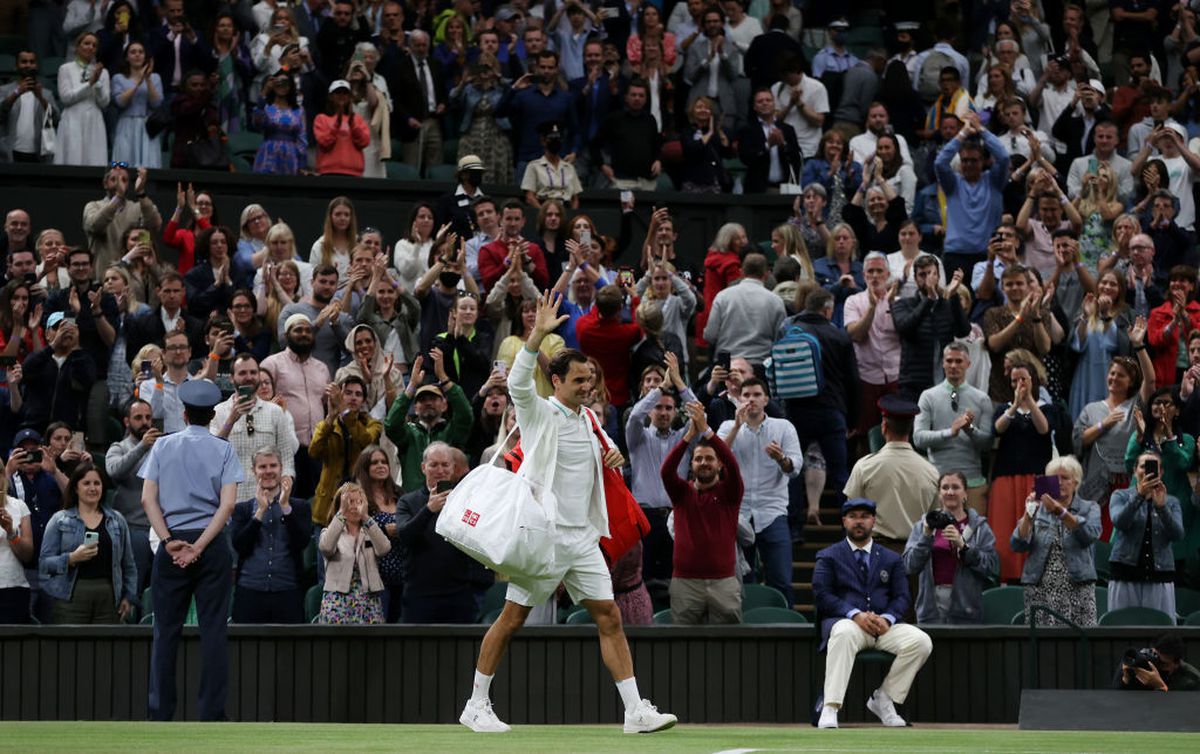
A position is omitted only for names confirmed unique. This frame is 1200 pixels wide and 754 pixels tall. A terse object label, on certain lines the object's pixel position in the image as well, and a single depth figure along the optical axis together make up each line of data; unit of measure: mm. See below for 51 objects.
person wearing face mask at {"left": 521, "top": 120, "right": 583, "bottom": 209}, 20953
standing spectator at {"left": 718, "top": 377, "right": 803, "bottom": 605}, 15852
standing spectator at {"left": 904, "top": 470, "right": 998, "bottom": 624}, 14891
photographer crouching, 13586
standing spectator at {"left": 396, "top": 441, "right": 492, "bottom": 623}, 14586
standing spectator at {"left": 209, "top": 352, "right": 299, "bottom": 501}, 15961
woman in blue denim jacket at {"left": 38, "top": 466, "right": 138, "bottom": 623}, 14641
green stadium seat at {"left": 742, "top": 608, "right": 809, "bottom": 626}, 15086
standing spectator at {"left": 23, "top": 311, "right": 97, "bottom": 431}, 17000
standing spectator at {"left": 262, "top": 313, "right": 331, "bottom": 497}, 16828
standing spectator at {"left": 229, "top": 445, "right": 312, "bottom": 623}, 14578
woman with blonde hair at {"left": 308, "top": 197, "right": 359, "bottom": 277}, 18688
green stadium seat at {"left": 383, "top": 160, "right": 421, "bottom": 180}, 22266
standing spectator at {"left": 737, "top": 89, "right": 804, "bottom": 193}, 22219
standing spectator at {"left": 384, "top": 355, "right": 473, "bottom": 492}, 16125
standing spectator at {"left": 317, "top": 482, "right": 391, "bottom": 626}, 14512
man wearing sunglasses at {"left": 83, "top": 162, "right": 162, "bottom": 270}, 19188
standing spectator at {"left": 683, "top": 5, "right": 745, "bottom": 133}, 23047
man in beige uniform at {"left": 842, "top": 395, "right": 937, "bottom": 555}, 15727
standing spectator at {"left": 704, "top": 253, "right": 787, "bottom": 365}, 18016
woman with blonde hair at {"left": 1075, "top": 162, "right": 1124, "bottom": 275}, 19938
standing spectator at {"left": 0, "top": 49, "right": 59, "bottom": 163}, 21047
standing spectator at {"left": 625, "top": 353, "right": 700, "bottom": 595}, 15836
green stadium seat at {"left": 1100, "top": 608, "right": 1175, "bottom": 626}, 14836
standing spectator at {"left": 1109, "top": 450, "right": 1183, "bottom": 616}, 15023
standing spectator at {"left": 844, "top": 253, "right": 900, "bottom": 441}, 18188
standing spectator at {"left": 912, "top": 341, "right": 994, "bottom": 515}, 16547
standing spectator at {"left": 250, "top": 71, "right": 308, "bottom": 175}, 20594
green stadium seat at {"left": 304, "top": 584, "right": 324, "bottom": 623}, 15148
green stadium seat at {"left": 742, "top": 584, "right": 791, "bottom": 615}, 15539
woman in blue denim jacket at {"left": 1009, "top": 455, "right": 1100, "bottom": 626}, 14883
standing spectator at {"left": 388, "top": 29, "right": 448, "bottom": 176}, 21859
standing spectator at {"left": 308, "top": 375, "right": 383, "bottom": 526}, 15906
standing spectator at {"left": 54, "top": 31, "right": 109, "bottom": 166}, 20516
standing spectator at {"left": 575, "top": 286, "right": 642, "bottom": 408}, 17406
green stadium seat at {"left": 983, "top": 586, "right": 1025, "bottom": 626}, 15398
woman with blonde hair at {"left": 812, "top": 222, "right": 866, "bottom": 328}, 19234
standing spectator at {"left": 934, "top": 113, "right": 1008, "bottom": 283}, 19859
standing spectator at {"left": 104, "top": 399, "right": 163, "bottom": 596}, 15680
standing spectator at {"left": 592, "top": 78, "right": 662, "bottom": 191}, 21734
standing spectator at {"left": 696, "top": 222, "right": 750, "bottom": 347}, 19438
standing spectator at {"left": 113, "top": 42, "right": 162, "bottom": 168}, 20781
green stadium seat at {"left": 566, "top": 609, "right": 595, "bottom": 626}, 14969
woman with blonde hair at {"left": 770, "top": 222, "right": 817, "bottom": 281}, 19219
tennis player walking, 10797
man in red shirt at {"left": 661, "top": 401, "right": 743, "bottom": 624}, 14617
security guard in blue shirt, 12664
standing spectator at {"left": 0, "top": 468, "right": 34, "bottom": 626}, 14797
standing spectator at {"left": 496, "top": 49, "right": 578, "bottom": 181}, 21500
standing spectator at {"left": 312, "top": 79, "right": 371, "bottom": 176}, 21141
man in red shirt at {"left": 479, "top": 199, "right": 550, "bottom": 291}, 18719
